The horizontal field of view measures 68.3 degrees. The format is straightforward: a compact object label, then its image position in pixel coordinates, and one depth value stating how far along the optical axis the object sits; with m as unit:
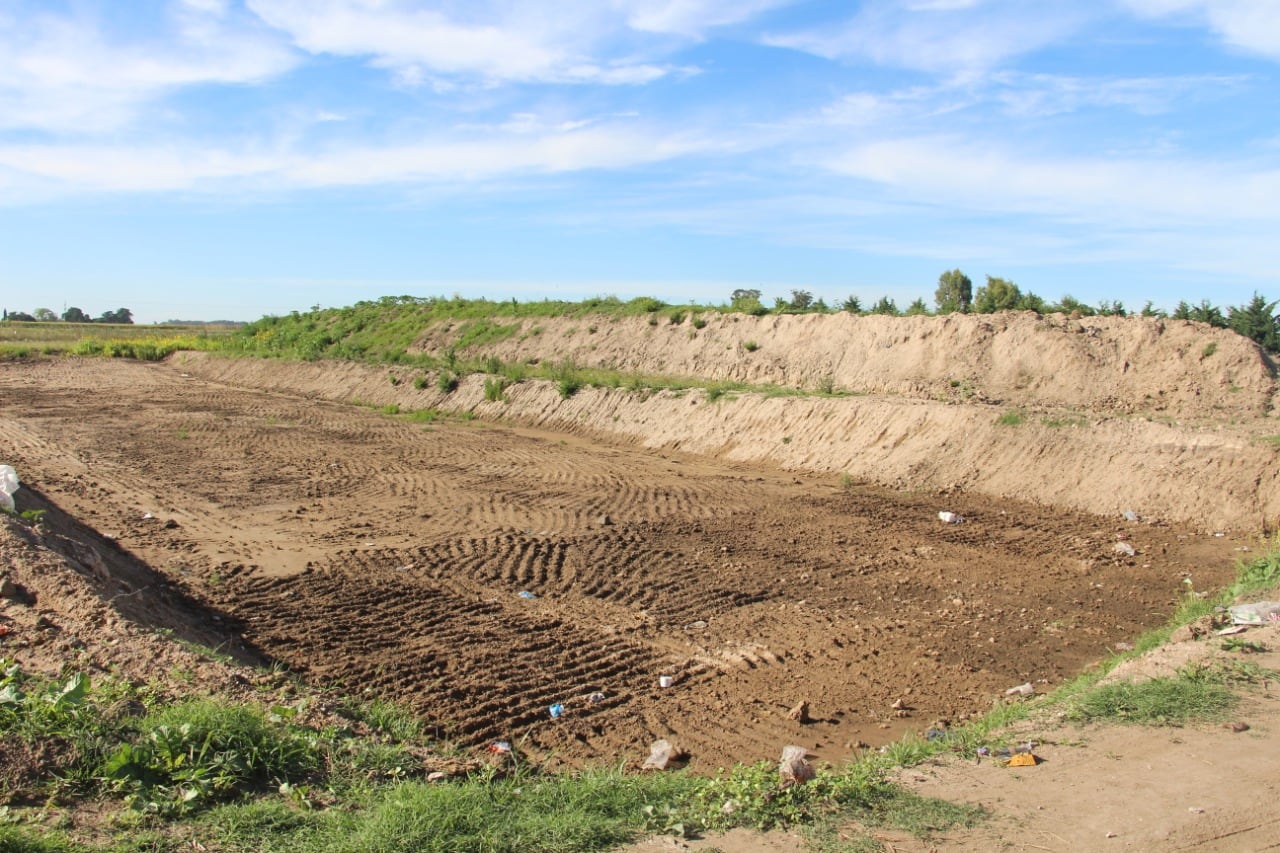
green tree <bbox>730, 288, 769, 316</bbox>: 27.59
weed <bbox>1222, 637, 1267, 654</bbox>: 6.99
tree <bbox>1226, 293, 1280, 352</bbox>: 20.66
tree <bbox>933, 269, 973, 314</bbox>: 34.81
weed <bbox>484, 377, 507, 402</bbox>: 27.58
